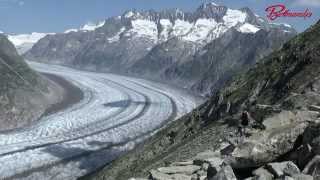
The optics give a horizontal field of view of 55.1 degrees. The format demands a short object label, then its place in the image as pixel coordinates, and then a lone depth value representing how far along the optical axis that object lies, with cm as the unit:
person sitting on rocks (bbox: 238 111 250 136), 1339
